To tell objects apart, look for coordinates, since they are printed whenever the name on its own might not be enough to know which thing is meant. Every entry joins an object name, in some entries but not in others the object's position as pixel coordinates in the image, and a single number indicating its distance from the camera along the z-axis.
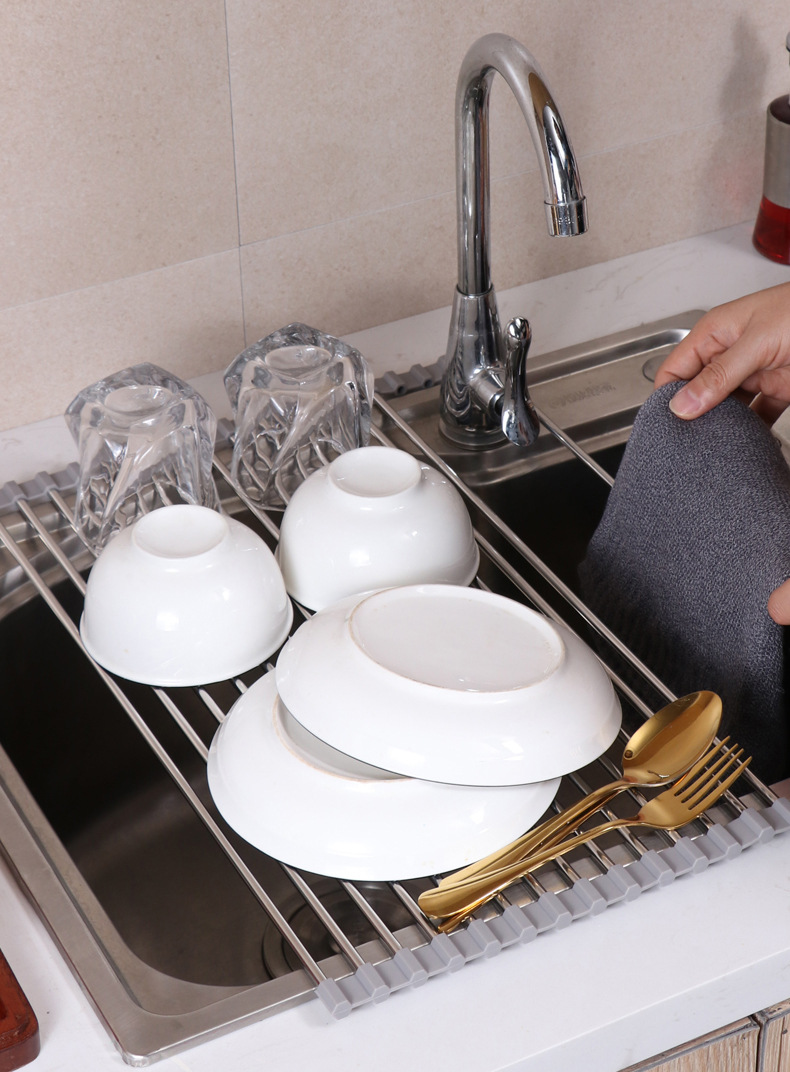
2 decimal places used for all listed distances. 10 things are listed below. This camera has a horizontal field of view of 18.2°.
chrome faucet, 1.34
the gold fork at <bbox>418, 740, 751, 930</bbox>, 1.19
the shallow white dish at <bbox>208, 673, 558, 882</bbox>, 1.19
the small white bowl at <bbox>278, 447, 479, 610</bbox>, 1.33
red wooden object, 1.14
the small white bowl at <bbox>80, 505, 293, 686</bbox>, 1.29
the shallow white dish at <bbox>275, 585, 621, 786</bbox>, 1.19
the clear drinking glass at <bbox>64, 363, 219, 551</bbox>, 1.42
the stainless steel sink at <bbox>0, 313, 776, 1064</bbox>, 1.18
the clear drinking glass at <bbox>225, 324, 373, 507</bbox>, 1.46
